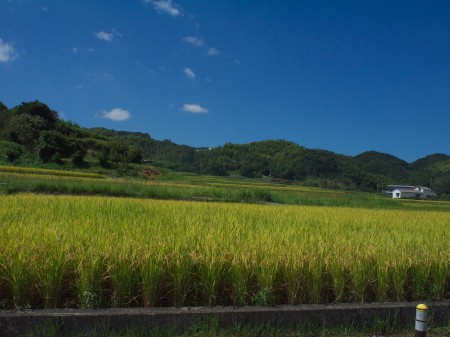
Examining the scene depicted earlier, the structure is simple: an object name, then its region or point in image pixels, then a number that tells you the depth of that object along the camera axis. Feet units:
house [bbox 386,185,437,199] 251.23
